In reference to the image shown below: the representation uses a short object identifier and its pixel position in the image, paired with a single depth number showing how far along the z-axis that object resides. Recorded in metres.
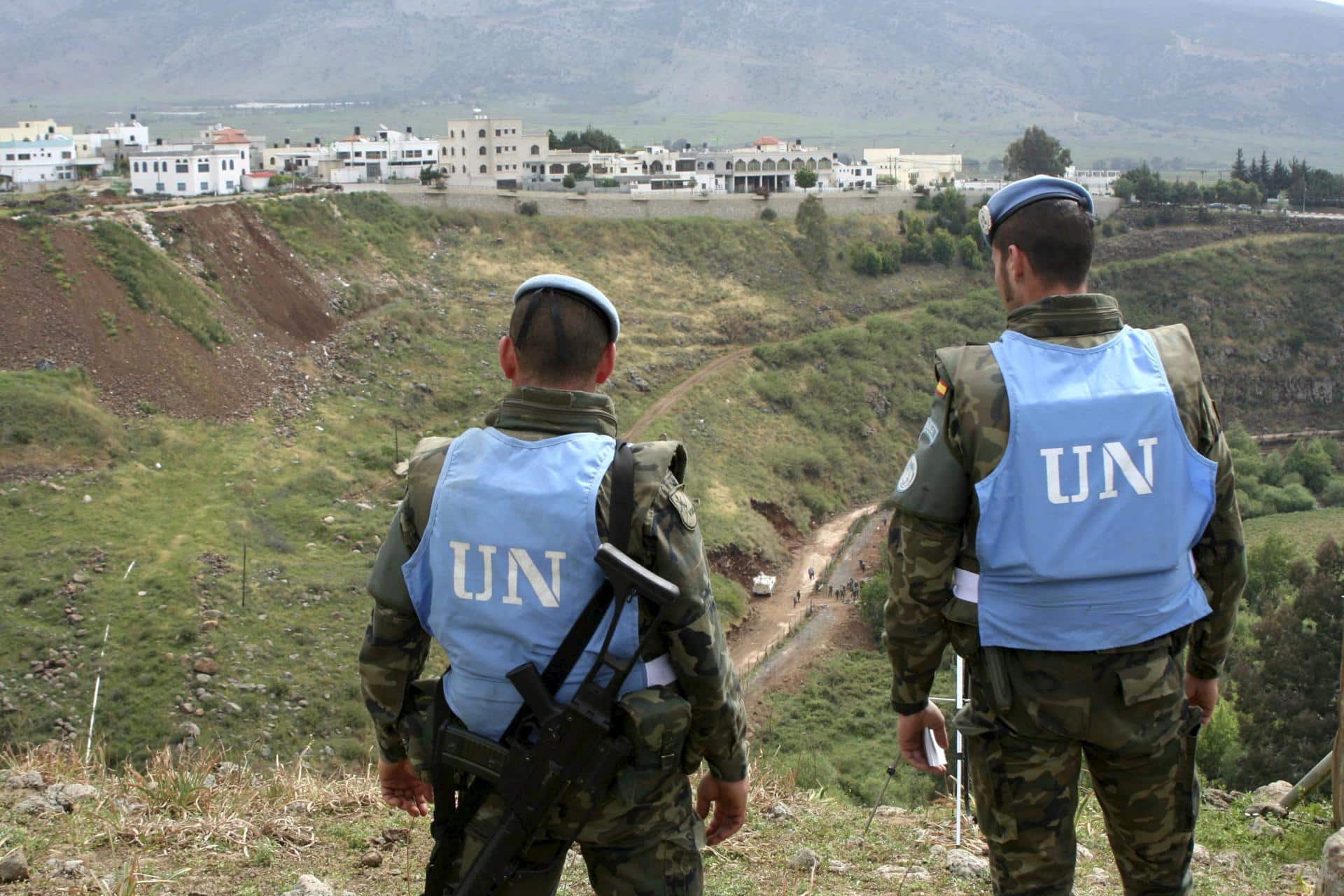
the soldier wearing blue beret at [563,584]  2.68
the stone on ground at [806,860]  4.24
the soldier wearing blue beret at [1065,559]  2.83
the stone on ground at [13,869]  3.76
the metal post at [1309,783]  5.11
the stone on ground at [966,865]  4.18
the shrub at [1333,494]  35.22
